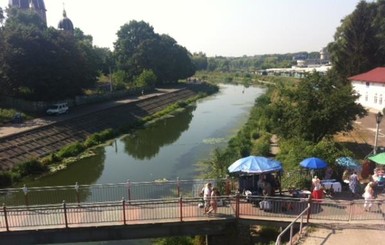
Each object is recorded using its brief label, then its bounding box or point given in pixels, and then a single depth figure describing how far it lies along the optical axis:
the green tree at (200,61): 187.45
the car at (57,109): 44.69
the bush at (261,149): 28.08
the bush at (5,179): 25.58
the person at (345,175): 17.31
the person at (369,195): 13.74
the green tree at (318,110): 23.84
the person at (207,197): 14.16
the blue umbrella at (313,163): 16.30
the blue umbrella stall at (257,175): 14.52
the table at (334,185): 15.95
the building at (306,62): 187.55
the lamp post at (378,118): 19.91
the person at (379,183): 16.27
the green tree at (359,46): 52.00
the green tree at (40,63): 43.75
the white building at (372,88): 41.13
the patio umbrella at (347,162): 17.22
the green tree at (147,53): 86.31
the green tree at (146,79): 77.22
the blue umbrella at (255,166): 14.41
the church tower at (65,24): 89.06
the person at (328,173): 16.80
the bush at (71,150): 32.42
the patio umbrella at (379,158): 16.62
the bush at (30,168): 27.52
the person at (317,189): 14.77
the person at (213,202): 14.05
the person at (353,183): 15.62
